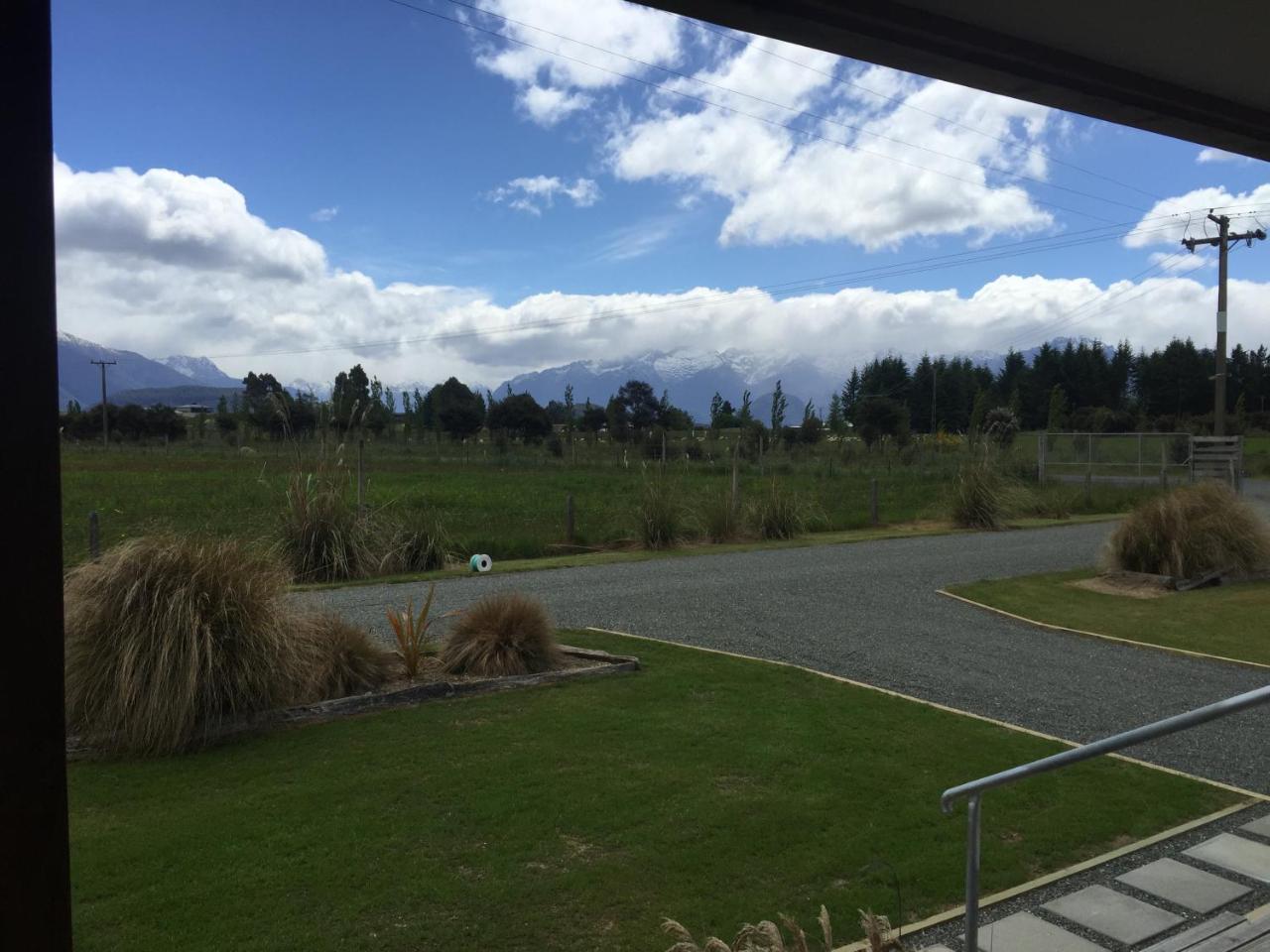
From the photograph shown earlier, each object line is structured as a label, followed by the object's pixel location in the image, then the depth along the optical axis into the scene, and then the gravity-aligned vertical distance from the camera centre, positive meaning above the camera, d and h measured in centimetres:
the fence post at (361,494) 1163 -73
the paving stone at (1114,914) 302 -161
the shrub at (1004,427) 3143 +48
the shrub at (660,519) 1532 -132
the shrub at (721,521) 1608 -141
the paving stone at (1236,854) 343 -161
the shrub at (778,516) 1662 -139
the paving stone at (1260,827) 380 -161
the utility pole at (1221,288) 2466 +412
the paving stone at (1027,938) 291 -160
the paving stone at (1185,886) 319 -160
